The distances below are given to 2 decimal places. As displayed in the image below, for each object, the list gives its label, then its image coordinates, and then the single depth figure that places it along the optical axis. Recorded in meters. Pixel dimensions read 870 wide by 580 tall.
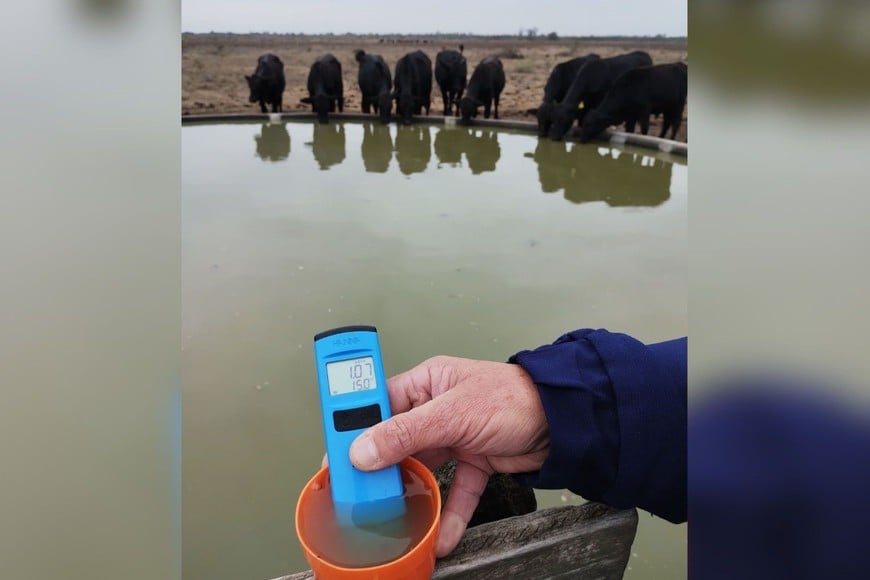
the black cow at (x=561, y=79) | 7.96
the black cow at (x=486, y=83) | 8.58
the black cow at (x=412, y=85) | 8.38
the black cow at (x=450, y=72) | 9.34
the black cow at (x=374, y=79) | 8.88
